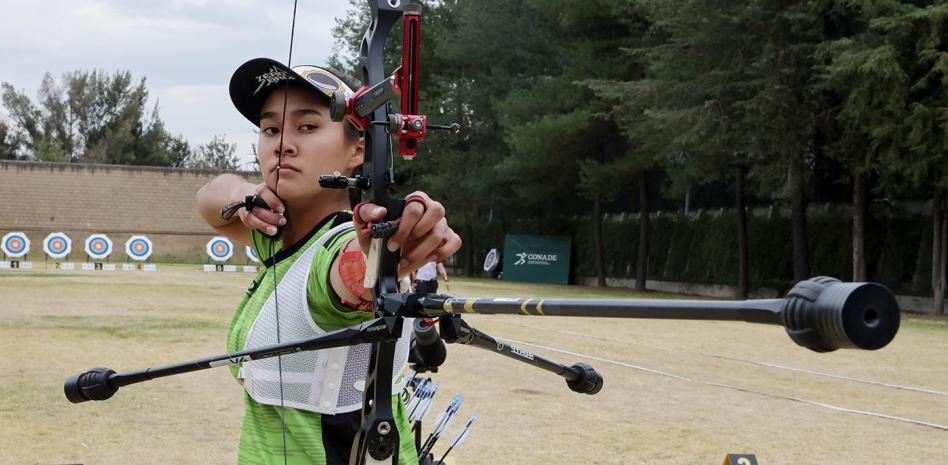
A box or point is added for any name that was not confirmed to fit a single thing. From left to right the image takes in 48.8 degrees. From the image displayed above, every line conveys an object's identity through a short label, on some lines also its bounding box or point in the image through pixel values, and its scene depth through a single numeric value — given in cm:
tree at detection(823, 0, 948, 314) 1858
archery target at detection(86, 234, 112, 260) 3972
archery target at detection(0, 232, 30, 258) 3777
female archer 210
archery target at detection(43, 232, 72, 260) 4025
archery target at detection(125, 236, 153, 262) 4069
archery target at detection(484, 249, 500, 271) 3969
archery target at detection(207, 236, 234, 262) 3782
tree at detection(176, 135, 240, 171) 4560
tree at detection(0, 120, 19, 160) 5276
